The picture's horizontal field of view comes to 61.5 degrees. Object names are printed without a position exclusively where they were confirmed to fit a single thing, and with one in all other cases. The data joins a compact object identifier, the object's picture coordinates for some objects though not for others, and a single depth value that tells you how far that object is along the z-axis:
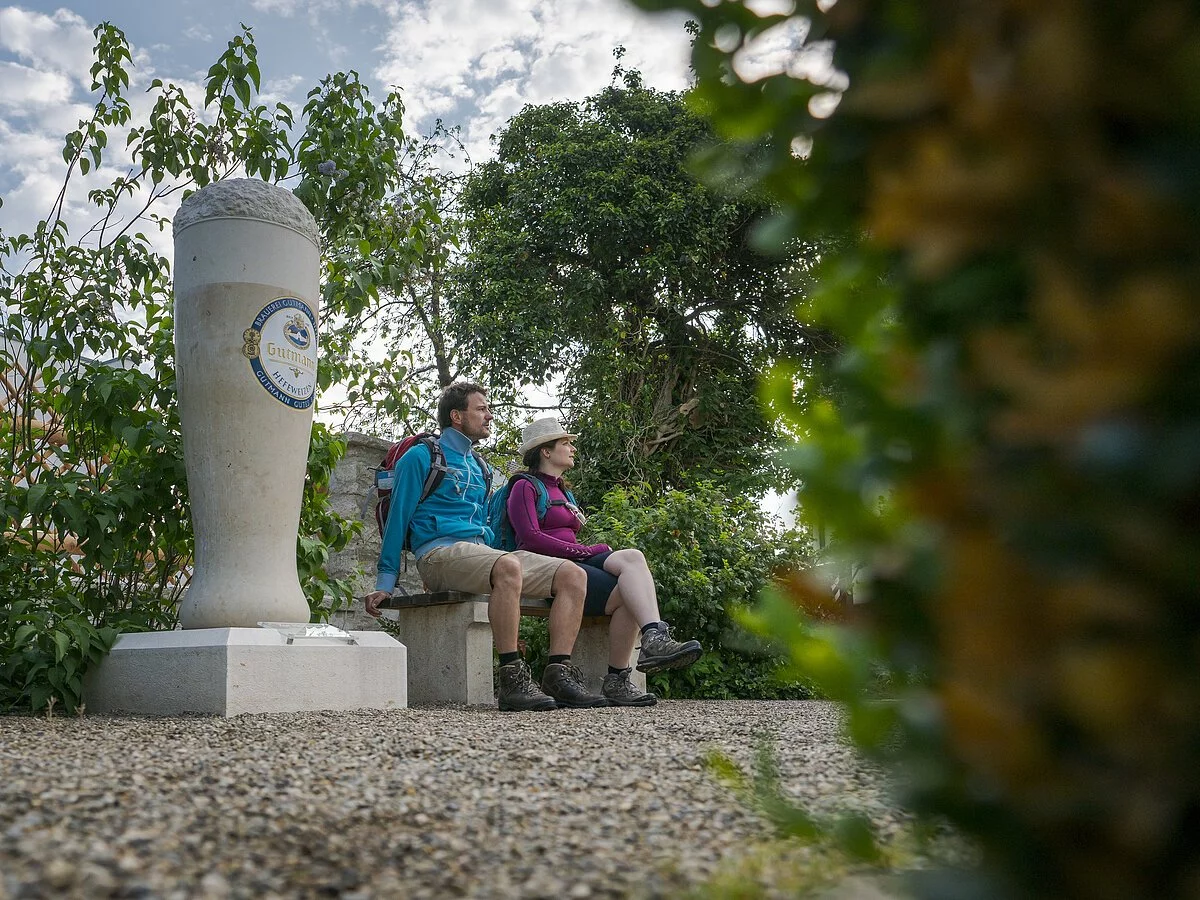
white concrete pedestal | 3.60
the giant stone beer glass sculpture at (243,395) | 4.01
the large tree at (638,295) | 11.34
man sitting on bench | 4.22
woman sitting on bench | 4.40
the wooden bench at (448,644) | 4.54
